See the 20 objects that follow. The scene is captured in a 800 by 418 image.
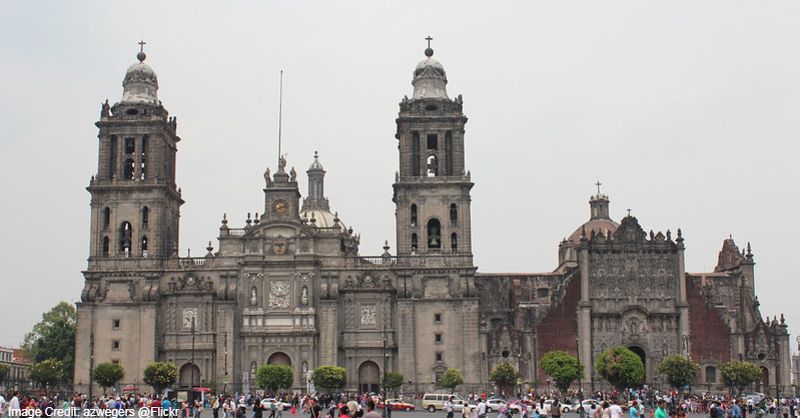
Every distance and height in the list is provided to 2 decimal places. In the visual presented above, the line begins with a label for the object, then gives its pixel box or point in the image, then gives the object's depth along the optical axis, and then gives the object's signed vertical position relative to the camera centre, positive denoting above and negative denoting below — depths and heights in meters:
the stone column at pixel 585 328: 82.50 +2.35
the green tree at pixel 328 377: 75.56 -1.05
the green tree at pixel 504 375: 78.75 -1.00
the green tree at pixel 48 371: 91.00 -0.70
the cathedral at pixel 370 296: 81.44 +4.73
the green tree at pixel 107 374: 78.81 -0.83
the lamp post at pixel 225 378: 79.31 -1.15
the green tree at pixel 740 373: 77.06 -0.91
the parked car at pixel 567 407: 66.31 -2.77
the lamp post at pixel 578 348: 78.04 +0.88
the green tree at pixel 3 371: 114.75 -0.86
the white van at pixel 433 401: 66.31 -2.36
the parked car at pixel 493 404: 61.97 -2.45
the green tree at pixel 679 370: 75.81 -0.68
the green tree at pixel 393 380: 78.50 -1.32
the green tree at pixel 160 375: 76.81 -0.88
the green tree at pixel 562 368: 76.88 -0.52
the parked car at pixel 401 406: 66.81 -2.66
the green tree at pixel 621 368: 75.62 -0.53
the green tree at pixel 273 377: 77.31 -1.06
